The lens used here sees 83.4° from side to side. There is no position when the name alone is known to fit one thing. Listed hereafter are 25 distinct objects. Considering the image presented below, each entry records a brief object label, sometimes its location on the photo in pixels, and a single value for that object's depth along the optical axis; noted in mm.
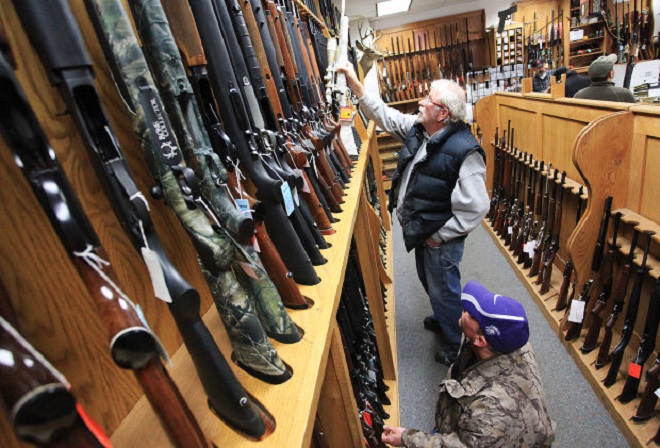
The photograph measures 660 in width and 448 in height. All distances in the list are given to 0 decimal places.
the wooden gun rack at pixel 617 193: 1667
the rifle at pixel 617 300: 1741
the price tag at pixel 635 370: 1637
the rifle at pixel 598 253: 1891
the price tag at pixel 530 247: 2895
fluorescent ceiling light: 5795
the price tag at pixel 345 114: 2041
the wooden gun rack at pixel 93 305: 423
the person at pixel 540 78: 5105
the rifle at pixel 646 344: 1560
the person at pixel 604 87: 2689
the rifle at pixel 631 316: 1672
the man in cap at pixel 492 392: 1124
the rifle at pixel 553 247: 2468
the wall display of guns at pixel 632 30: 5500
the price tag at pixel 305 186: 895
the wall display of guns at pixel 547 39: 6156
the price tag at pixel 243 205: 595
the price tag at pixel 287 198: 742
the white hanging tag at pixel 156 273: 411
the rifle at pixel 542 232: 2663
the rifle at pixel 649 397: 1523
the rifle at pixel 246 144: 667
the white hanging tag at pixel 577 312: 2091
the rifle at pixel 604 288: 1871
